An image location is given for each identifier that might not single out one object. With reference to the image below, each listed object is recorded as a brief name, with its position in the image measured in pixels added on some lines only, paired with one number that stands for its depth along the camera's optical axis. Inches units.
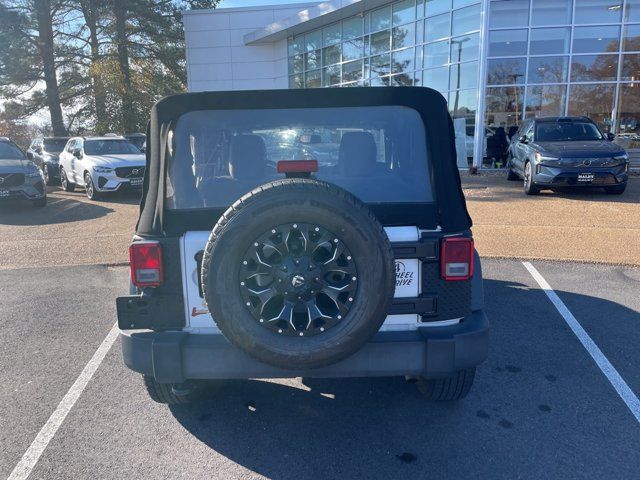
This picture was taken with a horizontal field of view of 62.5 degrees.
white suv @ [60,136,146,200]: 535.5
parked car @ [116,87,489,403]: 100.2
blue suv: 435.5
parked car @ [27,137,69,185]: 729.6
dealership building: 639.1
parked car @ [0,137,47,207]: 462.6
